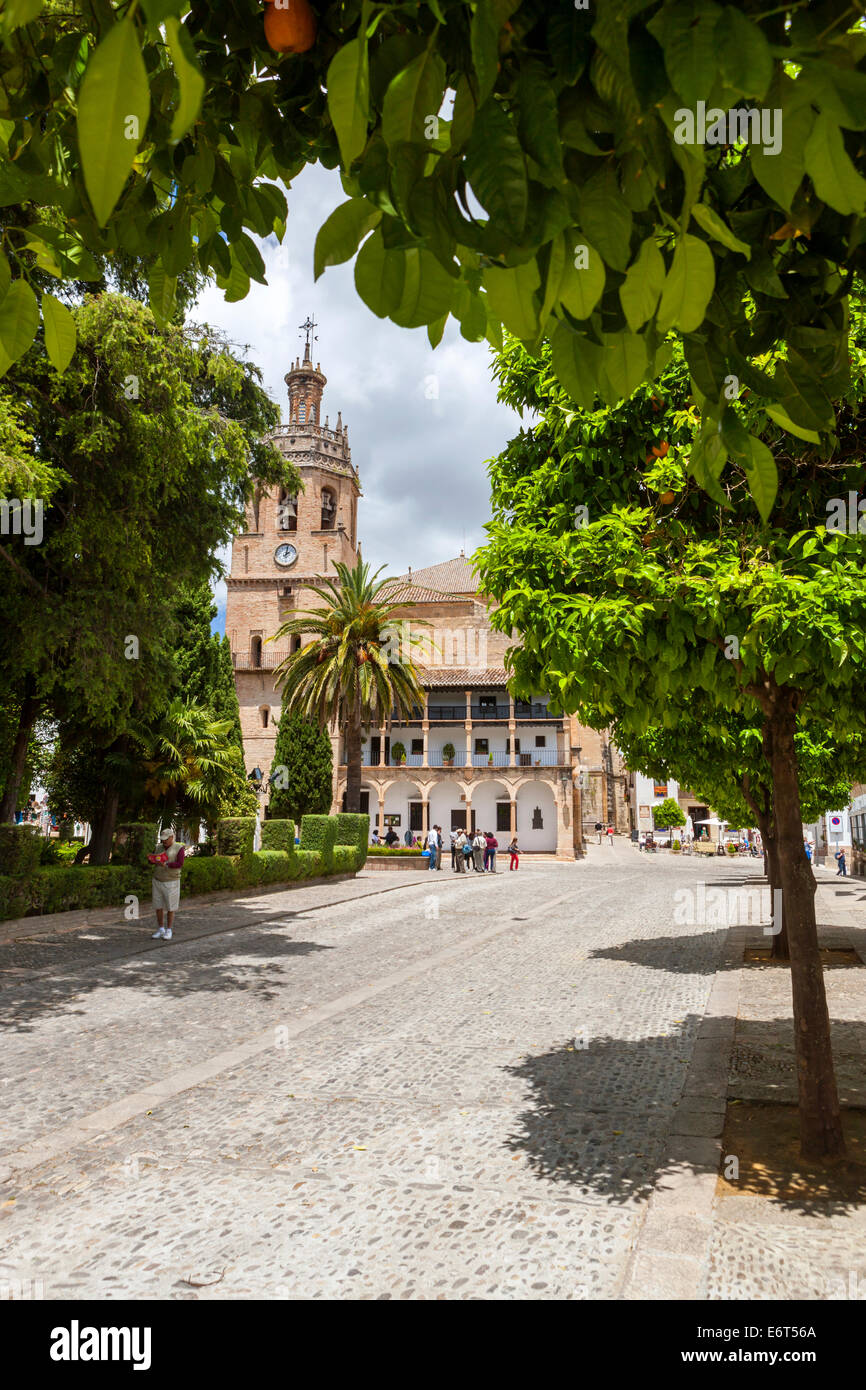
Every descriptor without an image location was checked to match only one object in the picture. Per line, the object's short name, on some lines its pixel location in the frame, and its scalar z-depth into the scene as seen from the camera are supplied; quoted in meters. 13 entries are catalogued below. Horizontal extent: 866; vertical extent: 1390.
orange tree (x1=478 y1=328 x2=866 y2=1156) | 4.58
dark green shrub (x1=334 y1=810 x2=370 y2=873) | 30.23
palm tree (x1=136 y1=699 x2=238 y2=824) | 19.84
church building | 50.97
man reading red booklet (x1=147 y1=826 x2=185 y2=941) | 13.73
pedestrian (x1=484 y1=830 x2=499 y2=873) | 35.53
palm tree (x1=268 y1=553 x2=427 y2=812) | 30.16
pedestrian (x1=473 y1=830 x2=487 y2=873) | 38.78
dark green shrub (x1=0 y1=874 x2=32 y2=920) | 13.48
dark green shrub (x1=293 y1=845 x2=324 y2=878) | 25.03
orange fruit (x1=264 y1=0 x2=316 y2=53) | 1.42
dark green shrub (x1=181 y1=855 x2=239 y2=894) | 18.98
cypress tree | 35.69
